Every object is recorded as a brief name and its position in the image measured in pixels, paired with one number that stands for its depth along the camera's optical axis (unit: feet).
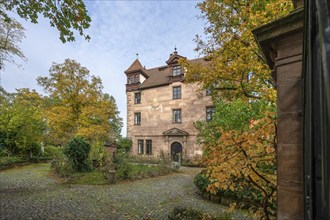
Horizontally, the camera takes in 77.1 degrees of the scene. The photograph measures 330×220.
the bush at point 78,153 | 47.67
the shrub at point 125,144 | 89.96
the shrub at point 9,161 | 56.11
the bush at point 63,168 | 45.76
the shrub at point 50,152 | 82.79
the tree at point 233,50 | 25.66
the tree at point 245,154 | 11.91
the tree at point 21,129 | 62.49
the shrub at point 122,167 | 43.55
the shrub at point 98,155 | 52.90
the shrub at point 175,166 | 57.88
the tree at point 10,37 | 45.48
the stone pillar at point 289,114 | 7.90
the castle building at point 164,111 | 79.56
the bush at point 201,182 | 31.17
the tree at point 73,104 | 72.18
